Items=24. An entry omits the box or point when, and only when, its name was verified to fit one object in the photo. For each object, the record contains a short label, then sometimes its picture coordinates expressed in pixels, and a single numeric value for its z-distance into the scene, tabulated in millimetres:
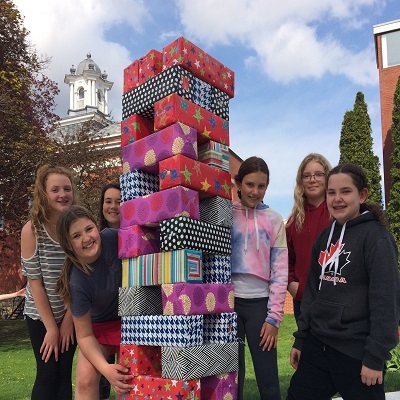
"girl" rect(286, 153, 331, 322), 3248
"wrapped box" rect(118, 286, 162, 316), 2645
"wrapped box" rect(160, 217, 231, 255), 2488
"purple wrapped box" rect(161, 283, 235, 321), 2428
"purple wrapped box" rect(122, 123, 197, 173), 2594
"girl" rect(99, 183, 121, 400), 3906
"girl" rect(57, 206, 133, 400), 2693
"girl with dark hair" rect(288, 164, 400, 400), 2162
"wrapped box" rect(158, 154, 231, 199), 2566
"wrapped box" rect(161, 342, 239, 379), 2412
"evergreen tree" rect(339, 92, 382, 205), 18812
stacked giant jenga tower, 2471
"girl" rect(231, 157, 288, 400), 2914
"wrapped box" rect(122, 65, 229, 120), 2686
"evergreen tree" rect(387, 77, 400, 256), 17797
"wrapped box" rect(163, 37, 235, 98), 2713
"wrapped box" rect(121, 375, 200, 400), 2404
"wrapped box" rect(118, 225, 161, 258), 2701
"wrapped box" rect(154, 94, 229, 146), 2625
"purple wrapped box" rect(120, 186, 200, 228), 2543
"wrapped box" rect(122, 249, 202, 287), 2451
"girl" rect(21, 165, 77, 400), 2908
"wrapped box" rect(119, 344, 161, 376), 2631
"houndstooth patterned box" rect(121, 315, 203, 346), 2432
